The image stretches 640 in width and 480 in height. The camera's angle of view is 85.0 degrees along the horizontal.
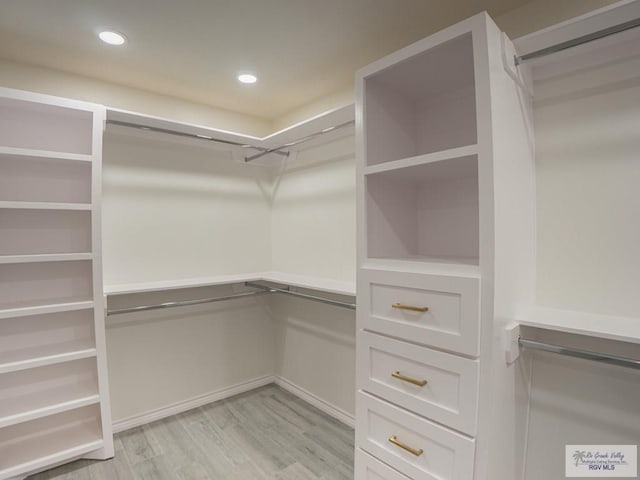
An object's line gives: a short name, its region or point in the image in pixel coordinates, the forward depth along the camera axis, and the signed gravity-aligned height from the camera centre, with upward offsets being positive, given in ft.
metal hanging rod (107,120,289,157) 7.36 +2.27
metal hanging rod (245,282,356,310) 6.87 -1.45
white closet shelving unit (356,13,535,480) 3.92 -0.35
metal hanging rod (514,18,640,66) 3.60 +2.13
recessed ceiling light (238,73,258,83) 7.50 +3.40
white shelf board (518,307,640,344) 3.67 -1.06
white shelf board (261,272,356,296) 6.81 -1.11
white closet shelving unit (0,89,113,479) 6.39 -0.99
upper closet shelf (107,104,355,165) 7.04 +2.29
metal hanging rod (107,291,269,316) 7.53 -1.66
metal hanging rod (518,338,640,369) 3.63 -1.35
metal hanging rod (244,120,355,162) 7.13 +2.15
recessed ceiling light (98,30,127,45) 5.89 +3.38
